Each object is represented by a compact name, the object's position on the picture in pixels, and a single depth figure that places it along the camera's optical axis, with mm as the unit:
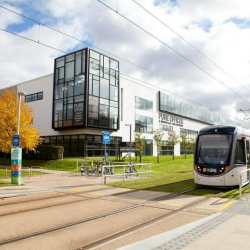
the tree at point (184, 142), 44562
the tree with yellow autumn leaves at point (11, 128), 28125
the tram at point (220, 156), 12531
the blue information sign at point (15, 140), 15633
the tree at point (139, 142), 33094
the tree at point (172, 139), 41375
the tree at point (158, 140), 35406
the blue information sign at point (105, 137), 18328
